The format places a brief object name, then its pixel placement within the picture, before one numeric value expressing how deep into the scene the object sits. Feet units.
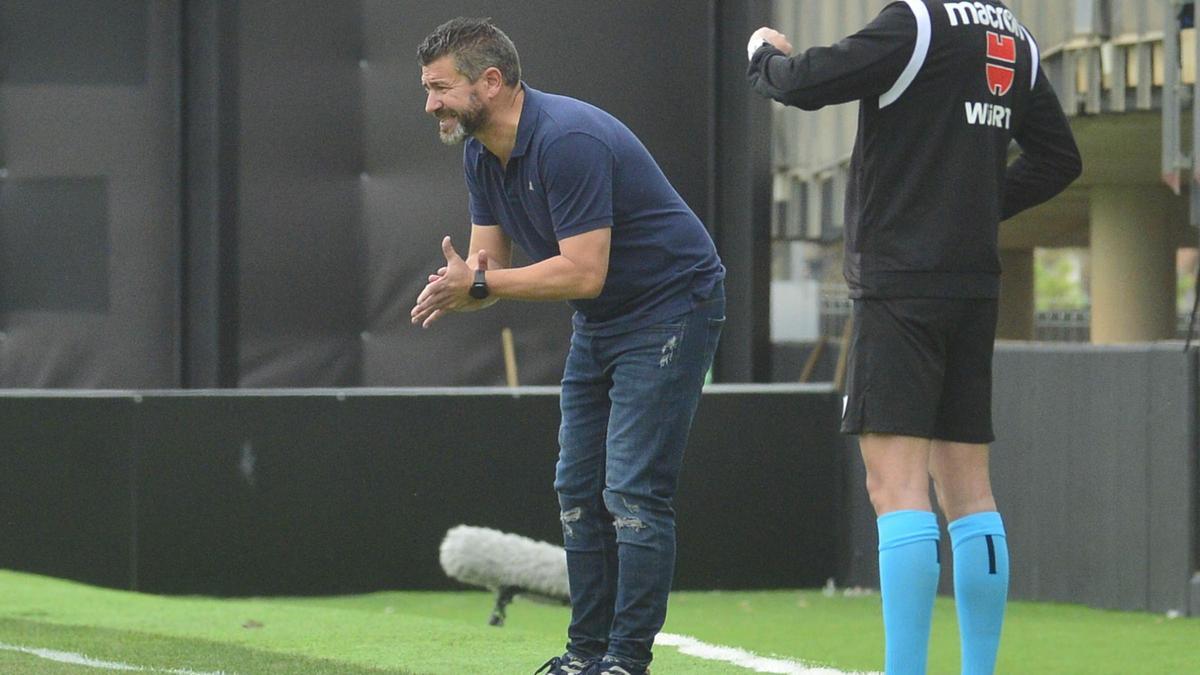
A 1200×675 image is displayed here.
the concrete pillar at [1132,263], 113.60
